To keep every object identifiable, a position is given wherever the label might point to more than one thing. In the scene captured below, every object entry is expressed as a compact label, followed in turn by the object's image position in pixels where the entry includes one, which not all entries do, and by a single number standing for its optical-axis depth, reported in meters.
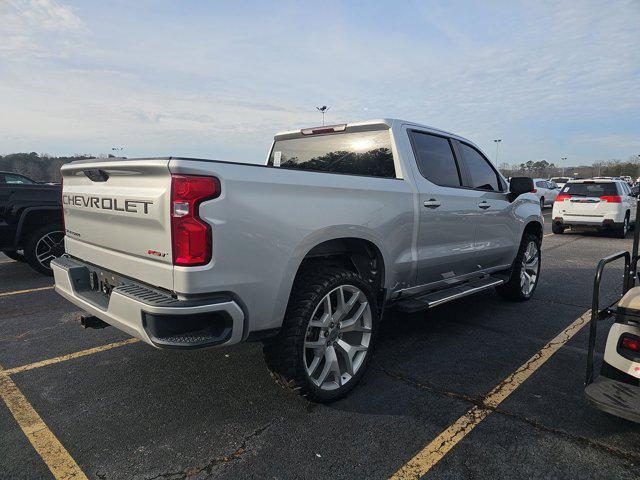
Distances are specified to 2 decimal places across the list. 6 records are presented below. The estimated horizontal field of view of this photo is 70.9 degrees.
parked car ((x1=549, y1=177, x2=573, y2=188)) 45.01
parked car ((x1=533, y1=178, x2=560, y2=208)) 23.09
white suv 11.99
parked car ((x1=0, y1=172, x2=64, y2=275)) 6.34
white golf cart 2.40
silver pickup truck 2.36
